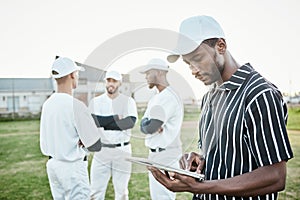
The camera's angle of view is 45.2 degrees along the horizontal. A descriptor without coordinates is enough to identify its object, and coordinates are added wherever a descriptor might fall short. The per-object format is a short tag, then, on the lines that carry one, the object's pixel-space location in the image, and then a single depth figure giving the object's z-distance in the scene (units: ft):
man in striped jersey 2.51
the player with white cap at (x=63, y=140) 6.12
